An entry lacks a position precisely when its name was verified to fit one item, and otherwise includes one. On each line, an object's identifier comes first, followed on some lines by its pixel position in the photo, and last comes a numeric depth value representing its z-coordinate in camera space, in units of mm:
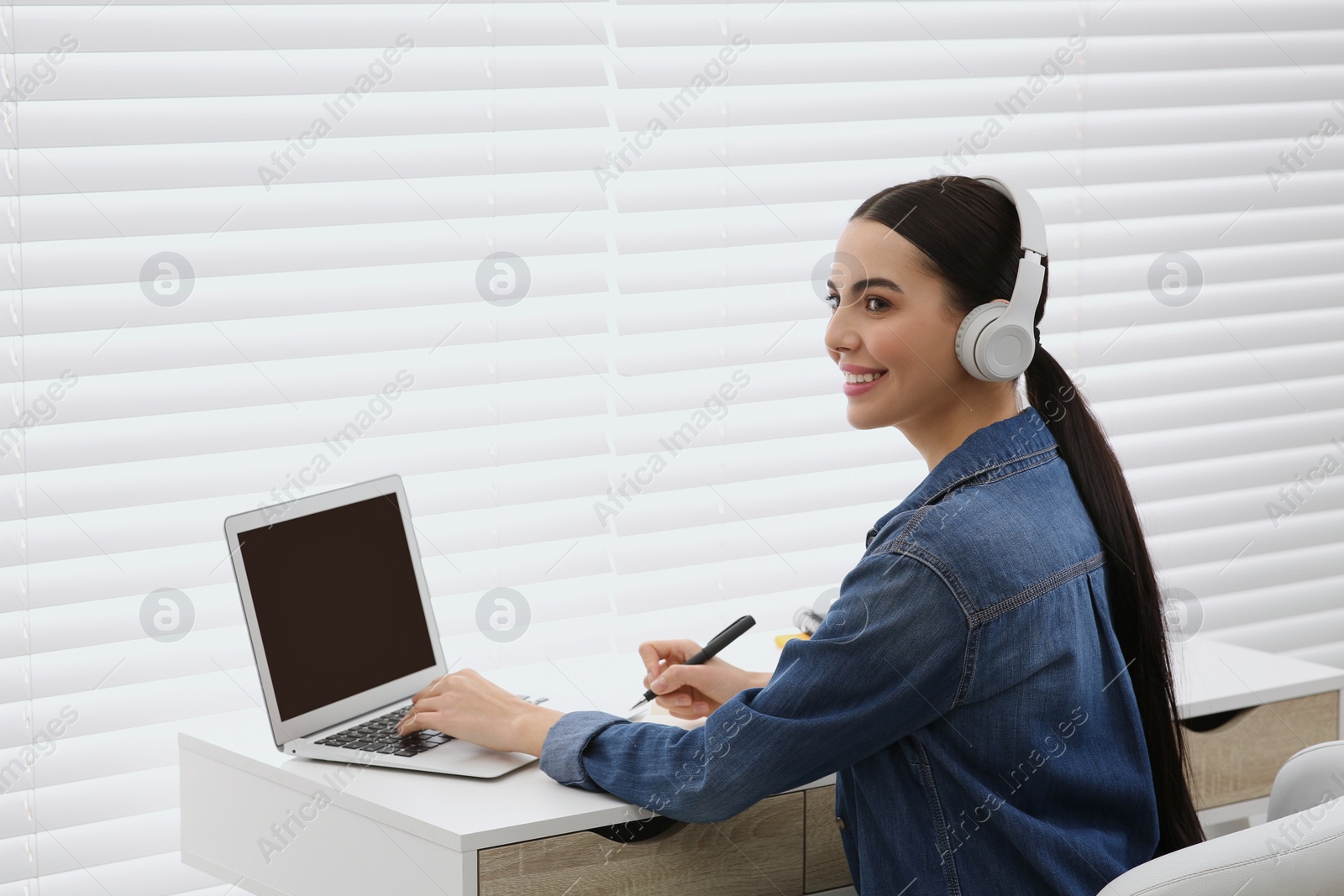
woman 3676
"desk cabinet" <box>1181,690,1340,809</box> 4096
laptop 3857
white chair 3546
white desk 3731
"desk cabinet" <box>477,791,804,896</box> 3737
